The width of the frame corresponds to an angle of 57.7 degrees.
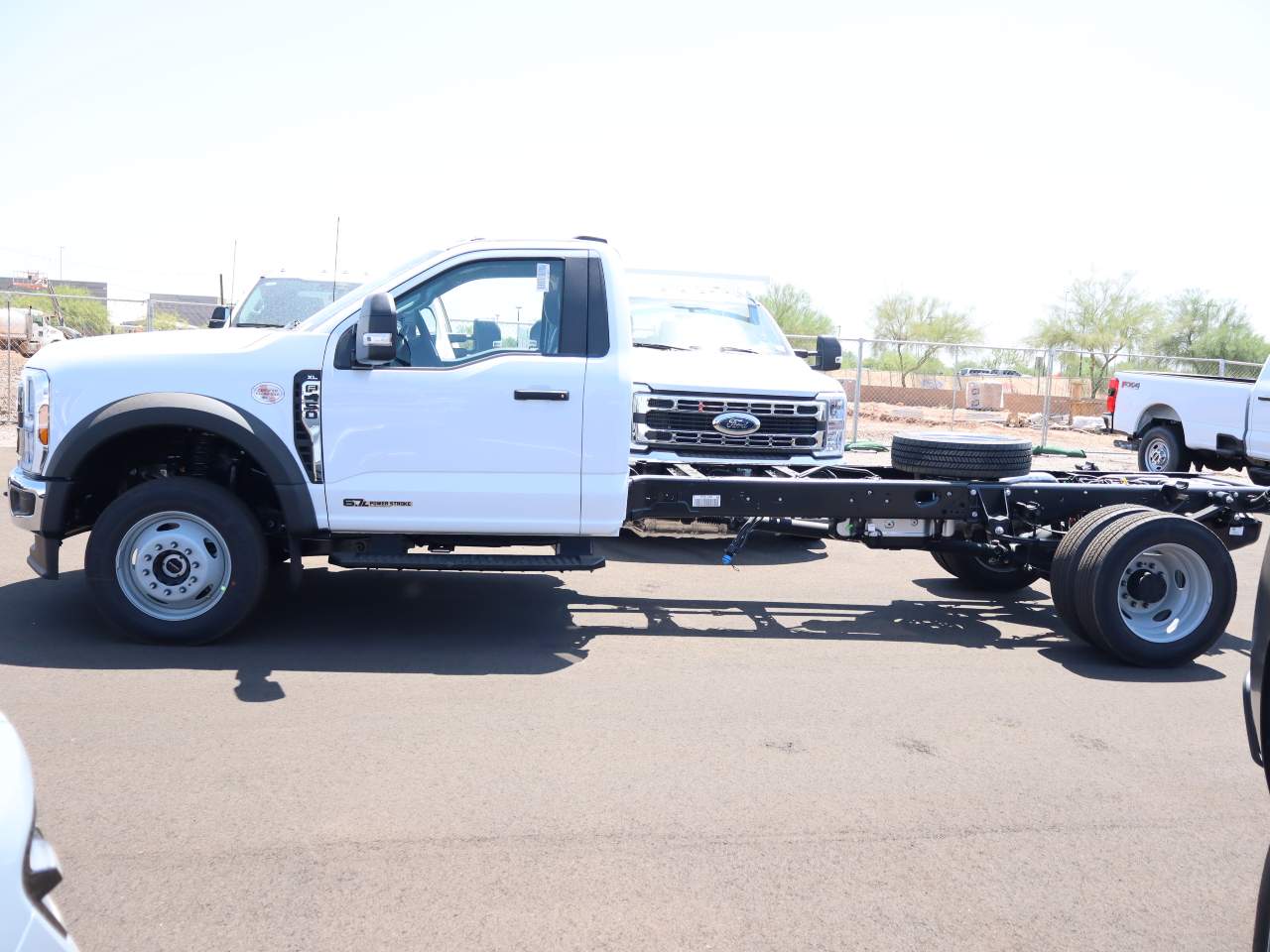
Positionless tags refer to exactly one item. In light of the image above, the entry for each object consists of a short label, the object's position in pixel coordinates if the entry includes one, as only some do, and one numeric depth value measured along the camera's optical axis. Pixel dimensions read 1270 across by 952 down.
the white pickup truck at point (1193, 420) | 15.67
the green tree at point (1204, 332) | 43.84
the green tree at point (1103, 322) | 45.00
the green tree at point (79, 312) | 43.97
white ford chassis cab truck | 6.36
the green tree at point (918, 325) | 48.88
